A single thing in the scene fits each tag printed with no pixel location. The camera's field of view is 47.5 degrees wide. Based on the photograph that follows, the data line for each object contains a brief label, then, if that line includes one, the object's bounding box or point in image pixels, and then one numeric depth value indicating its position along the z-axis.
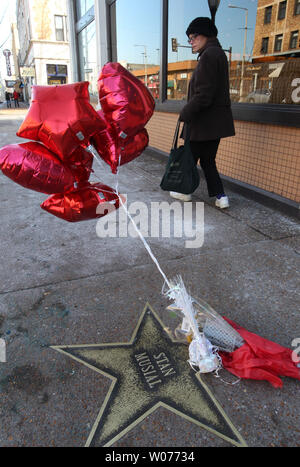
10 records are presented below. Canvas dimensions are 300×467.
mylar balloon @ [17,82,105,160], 1.92
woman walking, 3.56
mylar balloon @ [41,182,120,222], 2.26
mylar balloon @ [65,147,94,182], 2.15
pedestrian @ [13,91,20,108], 32.32
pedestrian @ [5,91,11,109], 36.23
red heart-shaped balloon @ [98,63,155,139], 2.12
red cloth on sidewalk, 1.77
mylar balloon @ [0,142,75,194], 1.96
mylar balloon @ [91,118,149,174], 2.24
